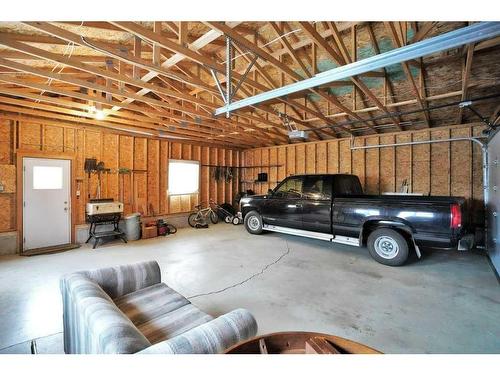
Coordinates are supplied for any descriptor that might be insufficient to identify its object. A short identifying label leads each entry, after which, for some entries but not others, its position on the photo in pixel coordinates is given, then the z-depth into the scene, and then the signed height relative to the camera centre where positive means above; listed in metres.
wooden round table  1.06 -0.77
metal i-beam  1.69 +1.18
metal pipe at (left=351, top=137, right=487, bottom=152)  5.29 +1.21
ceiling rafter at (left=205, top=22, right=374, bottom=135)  2.42 +1.69
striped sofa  1.10 -0.85
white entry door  5.27 -0.45
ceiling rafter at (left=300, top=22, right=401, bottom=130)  2.55 +1.78
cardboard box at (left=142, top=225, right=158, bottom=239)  6.46 -1.35
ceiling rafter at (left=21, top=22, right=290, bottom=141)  2.18 +1.54
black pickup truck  3.78 -0.61
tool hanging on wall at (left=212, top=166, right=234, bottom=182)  9.40 +0.50
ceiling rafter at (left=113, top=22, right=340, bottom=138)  2.25 +1.57
